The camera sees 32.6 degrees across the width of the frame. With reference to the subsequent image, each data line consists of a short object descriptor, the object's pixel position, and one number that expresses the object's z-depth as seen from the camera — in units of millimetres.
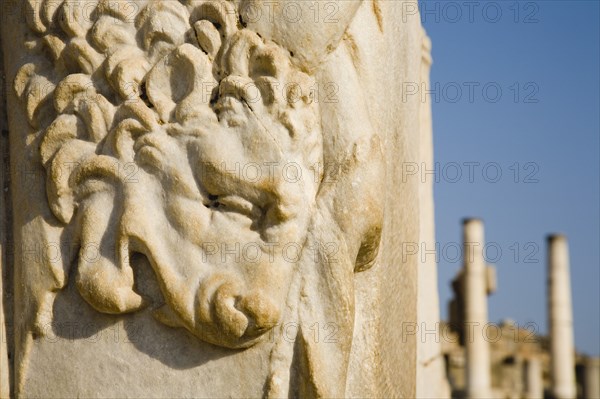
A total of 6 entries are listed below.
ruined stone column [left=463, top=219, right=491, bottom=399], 19559
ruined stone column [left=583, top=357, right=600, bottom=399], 21344
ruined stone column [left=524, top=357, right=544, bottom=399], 21422
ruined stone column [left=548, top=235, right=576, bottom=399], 20875
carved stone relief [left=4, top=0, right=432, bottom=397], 2555
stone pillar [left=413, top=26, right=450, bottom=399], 3920
